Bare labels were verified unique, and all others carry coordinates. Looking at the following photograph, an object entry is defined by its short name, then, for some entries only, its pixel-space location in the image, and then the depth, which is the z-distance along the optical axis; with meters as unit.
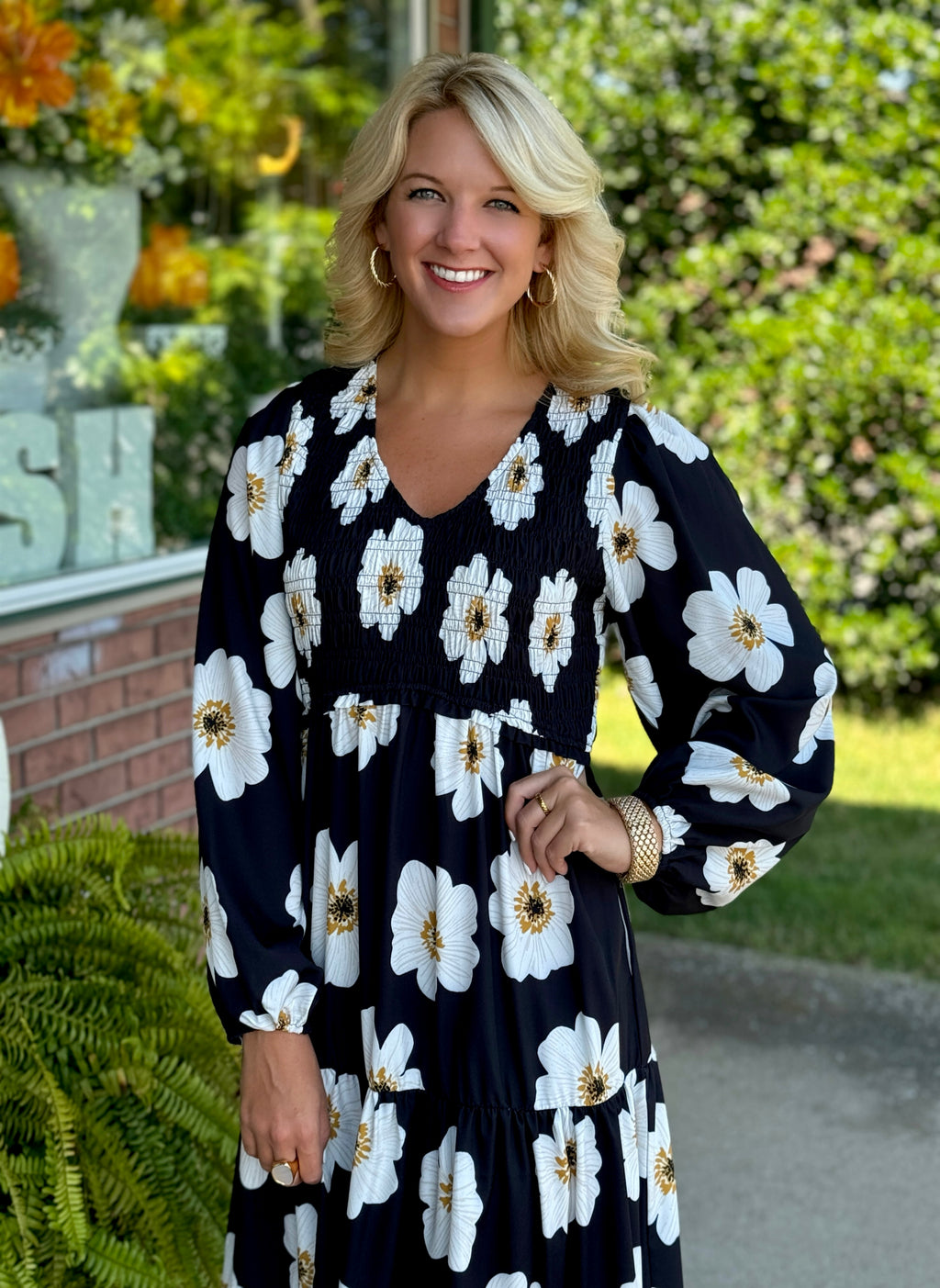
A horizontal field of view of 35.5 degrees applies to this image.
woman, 1.73
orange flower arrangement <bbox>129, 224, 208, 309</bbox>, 4.21
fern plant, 2.27
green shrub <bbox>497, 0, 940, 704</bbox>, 7.01
